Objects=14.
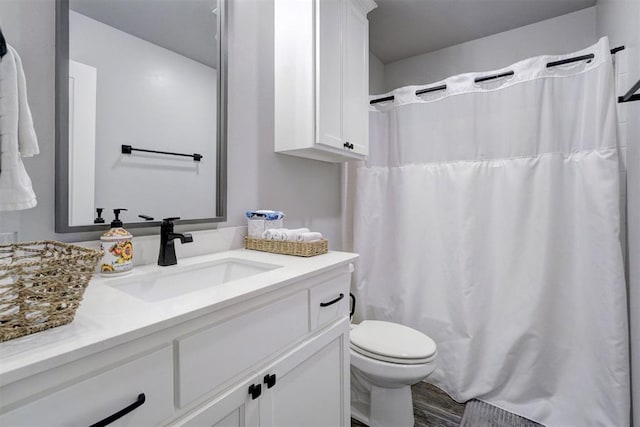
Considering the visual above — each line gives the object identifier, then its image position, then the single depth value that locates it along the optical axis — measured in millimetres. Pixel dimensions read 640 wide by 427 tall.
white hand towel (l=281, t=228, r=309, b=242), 1247
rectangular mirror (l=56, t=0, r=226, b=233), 923
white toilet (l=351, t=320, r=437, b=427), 1412
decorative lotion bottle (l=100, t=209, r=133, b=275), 896
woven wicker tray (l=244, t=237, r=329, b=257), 1217
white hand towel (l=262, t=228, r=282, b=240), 1289
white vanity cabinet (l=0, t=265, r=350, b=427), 481
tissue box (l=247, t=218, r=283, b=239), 1372
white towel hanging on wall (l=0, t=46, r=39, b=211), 617
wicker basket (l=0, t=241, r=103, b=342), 471
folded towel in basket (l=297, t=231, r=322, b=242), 1227
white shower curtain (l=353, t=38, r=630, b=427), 1521
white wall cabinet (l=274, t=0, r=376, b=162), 1445
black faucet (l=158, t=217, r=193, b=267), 1044
